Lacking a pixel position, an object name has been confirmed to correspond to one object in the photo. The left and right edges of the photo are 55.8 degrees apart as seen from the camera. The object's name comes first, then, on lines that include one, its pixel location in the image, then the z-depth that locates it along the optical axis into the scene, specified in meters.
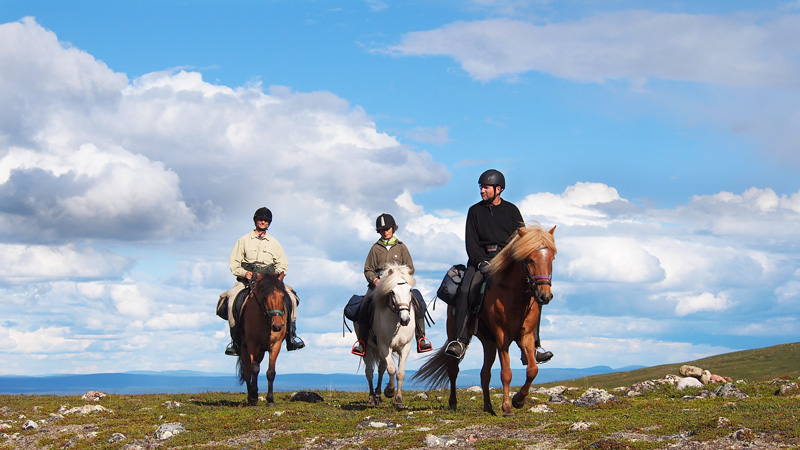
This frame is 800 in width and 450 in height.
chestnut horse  12.12
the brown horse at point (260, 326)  16.70
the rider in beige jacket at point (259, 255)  18.05
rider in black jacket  13.76
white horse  15.61
